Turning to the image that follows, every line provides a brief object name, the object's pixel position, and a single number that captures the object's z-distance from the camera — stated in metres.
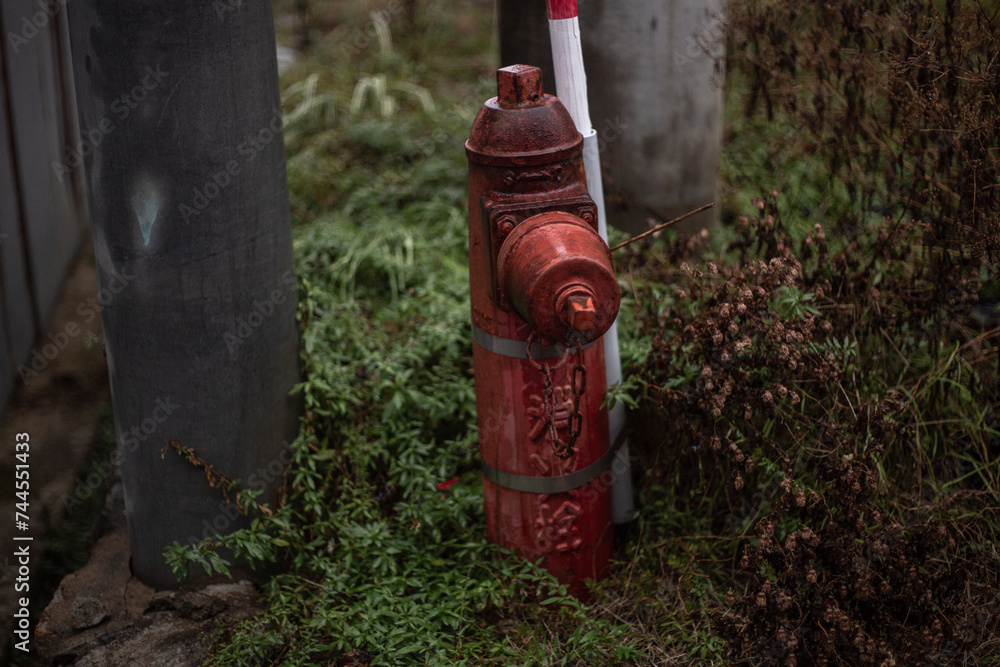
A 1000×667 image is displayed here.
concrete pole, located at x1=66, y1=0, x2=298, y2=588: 2.17
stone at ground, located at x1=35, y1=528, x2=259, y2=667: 2.43
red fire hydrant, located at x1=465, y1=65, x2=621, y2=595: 2.06
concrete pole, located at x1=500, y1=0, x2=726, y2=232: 3.55
